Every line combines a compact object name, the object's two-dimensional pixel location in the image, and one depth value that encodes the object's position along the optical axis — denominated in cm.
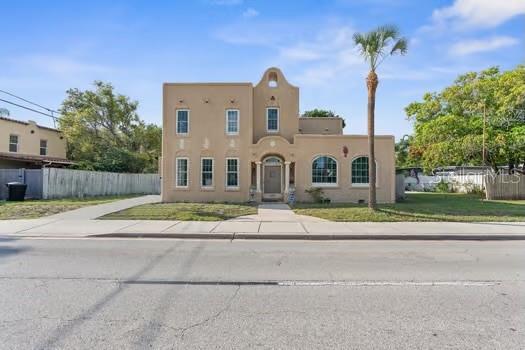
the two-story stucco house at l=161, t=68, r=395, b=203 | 2112
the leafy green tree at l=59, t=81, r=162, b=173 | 3353
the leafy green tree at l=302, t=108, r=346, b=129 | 4875
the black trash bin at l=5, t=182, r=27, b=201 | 2083
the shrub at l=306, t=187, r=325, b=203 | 2058
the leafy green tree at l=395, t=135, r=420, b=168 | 5857
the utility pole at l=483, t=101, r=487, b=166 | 2608
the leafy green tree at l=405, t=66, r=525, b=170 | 2476
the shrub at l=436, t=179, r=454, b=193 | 3553
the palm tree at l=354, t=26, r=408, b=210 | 1465
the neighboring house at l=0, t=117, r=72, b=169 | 2764
